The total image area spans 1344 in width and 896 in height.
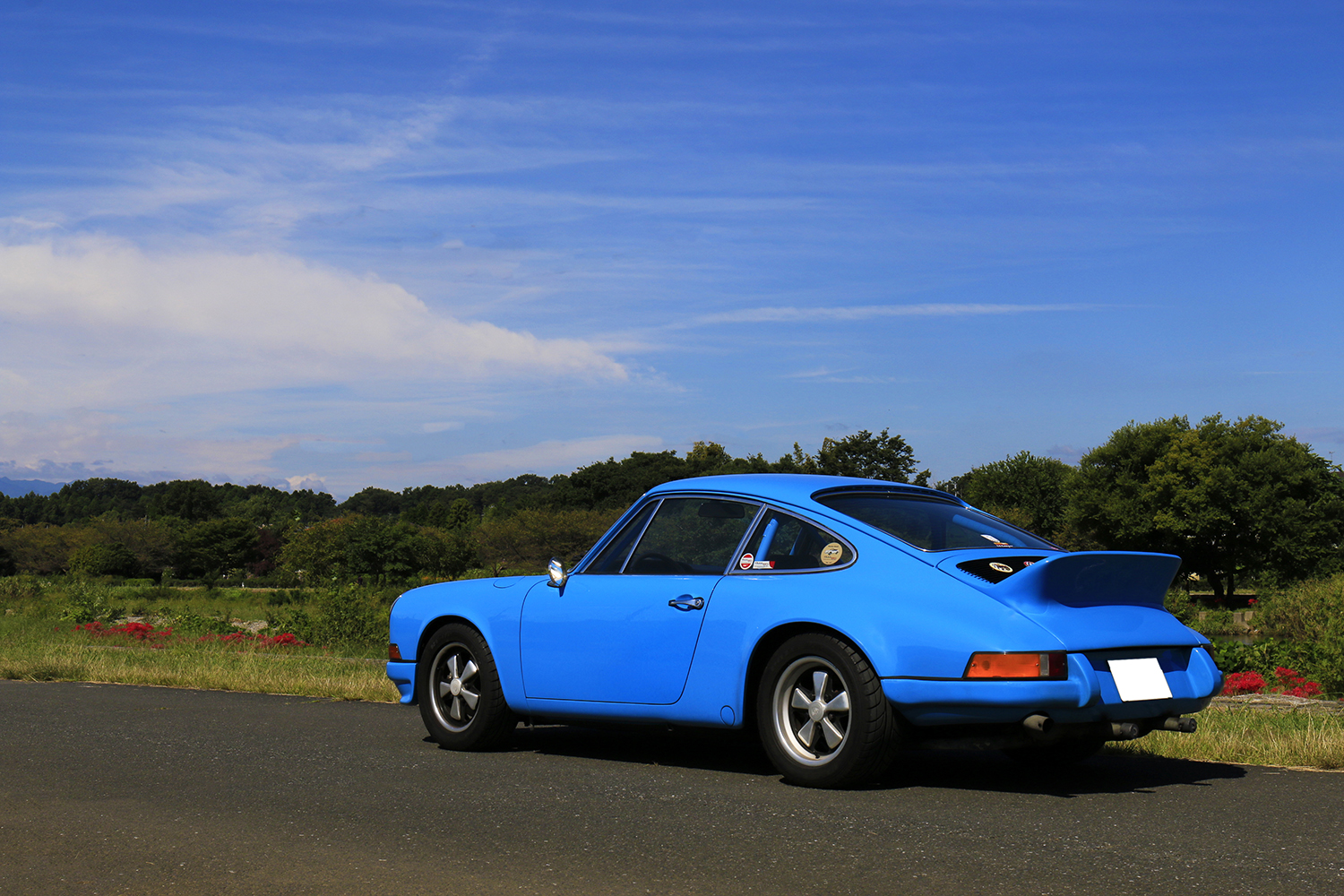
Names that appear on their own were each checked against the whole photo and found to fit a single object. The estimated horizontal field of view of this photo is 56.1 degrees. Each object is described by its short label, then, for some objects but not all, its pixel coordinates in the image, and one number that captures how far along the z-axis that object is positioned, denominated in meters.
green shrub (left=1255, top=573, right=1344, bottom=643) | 21.11
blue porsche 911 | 5.35
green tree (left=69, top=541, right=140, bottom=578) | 90.56
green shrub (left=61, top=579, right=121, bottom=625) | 28.41
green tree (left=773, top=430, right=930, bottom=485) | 61.28
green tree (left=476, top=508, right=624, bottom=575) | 84.94
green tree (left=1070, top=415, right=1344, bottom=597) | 55.56
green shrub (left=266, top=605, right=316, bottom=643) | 22.44
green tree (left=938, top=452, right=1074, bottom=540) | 77.94
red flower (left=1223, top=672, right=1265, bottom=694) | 11.23
